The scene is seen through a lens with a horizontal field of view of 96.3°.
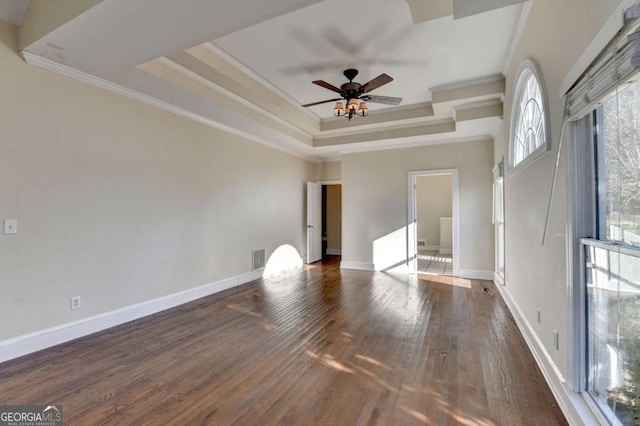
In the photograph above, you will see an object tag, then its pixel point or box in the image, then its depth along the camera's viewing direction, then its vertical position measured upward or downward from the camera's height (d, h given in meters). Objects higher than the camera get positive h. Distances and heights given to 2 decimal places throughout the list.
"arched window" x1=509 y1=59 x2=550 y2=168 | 2.29 +0.96
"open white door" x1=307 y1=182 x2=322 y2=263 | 7.14 -0.19
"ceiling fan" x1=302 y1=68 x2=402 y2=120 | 3.51 +1.50
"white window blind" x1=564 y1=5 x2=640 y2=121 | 1.11 +0.65
